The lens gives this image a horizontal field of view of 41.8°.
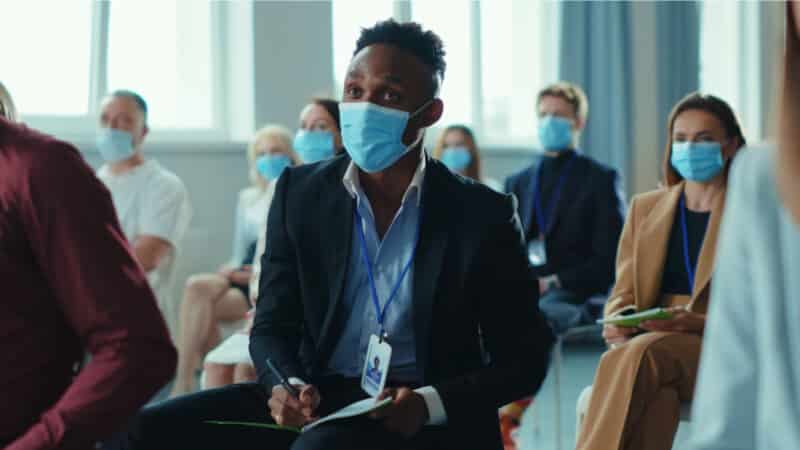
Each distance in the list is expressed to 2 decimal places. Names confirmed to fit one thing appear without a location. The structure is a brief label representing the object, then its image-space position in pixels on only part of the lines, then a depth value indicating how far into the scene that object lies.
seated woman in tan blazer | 2.92
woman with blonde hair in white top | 5.25
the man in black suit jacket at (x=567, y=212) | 4.47
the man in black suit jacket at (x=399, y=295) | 2.10
